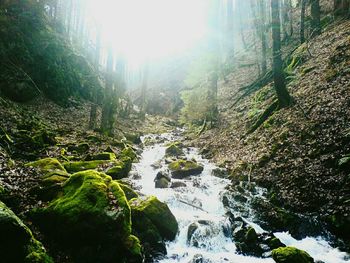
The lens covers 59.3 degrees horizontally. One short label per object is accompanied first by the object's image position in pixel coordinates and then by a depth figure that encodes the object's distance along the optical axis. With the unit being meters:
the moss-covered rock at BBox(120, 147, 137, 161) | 14.65
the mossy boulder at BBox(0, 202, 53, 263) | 4.88
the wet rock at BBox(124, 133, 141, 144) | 20.61
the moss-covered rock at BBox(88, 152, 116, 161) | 12.38
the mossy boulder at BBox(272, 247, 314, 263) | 7.46
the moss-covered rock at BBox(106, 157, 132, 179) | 11.34
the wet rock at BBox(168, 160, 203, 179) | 13.53
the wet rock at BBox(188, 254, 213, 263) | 7.87
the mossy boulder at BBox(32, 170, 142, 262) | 6.21
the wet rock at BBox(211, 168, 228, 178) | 13.01
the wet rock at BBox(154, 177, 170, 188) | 12.06
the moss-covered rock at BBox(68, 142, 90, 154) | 13.00
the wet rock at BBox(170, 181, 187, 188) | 12.13
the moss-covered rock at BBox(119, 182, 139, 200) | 9.40
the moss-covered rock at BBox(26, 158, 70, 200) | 7.18
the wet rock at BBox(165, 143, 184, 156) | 17.53
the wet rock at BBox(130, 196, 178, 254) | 7.88
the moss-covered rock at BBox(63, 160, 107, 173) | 10.20
